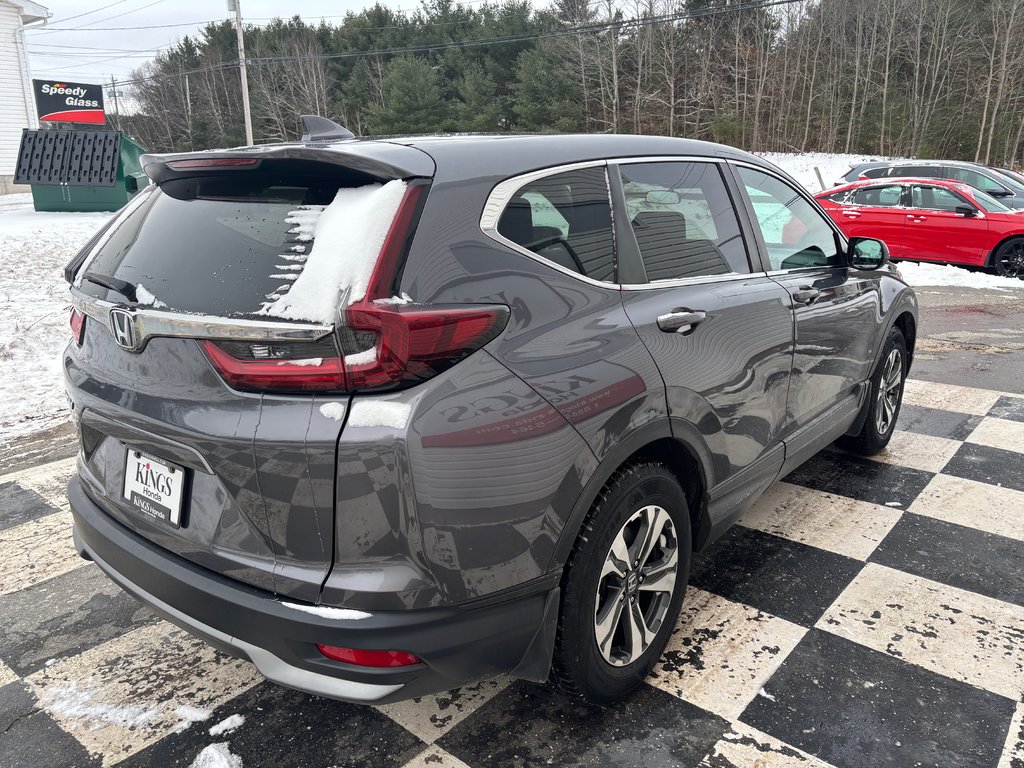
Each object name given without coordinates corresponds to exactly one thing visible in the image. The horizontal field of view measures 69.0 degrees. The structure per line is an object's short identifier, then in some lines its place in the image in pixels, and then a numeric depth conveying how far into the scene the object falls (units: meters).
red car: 11.45
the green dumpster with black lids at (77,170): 17.09
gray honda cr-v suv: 1.66
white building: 26.09
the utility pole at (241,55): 28.22
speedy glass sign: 24.25
